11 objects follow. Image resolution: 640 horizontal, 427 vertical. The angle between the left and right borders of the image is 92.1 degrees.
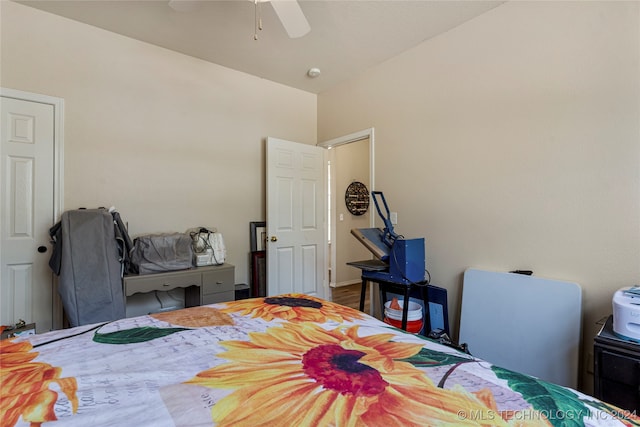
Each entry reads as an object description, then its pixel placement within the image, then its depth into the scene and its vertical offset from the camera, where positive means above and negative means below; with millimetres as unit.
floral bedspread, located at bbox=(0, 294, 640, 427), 717 -464
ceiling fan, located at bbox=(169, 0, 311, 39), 1850 +1270
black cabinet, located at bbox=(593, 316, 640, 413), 1378 -712
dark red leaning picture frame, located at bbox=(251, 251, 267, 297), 3520 -660
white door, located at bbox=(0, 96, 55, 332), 2387 +55
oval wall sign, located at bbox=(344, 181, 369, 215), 5336 +316
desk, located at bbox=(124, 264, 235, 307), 2564 -587
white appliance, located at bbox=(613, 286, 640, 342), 1412 -463
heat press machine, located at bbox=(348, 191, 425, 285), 2367 -318
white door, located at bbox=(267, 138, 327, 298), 3554 -21
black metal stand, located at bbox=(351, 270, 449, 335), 2553 -700
